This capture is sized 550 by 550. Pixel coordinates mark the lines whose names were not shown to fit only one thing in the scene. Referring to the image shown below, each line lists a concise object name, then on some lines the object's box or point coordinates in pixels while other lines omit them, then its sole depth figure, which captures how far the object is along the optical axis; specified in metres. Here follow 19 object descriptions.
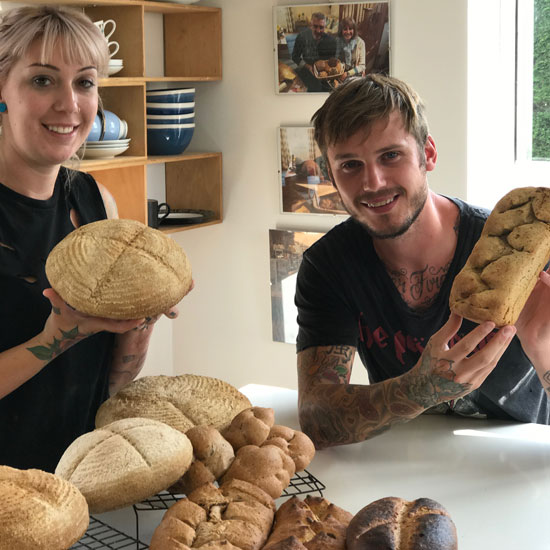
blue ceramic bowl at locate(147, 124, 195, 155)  3.25
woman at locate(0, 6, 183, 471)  1.40
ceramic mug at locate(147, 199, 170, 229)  3.18
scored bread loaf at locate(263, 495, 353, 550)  0.93
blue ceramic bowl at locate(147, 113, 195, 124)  3.25
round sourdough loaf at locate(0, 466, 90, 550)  0.86
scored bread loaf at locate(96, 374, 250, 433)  1.24
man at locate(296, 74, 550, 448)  1.52
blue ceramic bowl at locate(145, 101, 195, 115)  3.23
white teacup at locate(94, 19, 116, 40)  2.88
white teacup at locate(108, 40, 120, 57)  3.00
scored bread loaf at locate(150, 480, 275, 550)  0.93
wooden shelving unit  3.05
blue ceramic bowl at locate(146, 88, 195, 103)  3.22
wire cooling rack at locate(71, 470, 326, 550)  1.03
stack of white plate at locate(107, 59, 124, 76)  2.93
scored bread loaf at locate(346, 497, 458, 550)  0.91
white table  1.14
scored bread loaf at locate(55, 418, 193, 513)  0.99
